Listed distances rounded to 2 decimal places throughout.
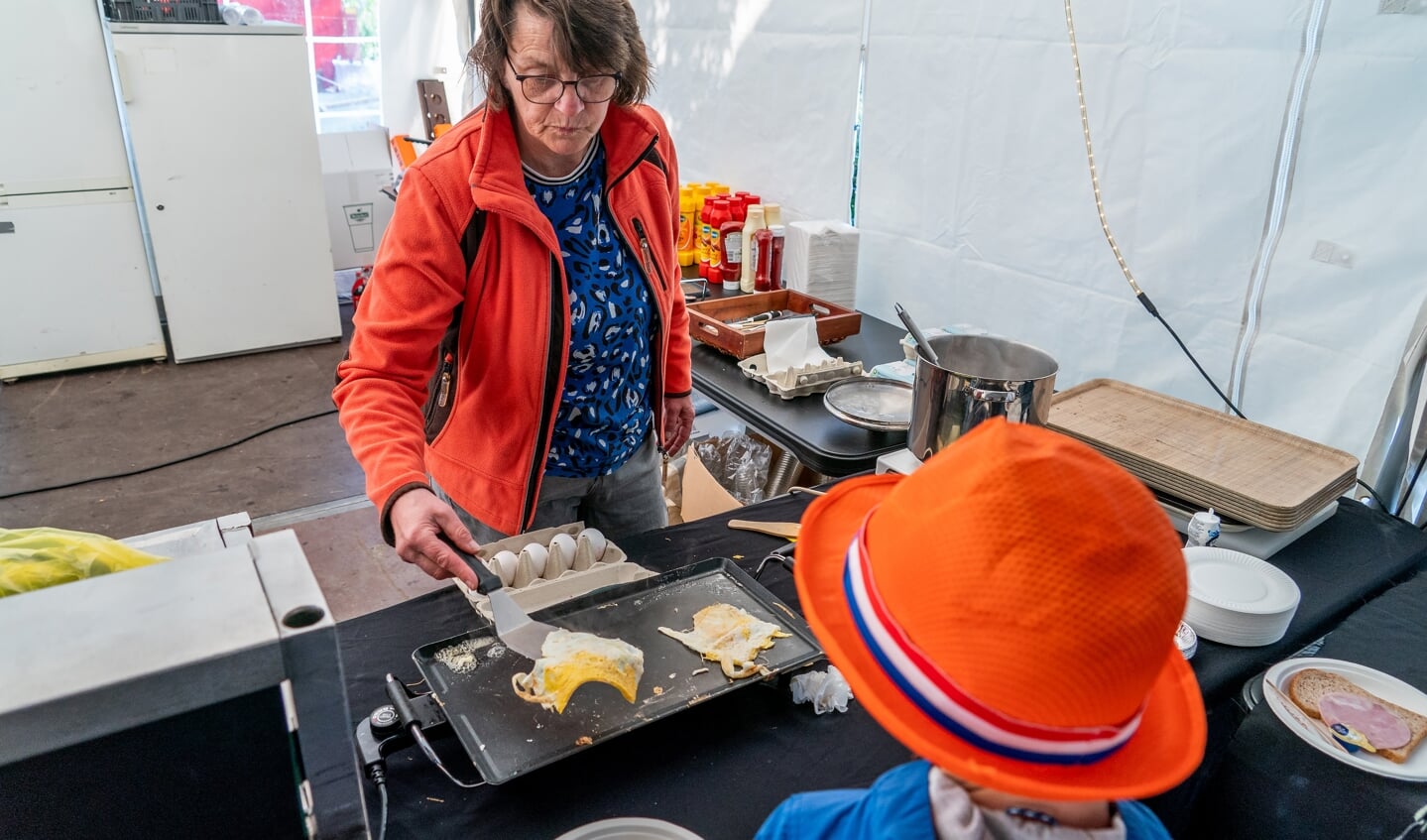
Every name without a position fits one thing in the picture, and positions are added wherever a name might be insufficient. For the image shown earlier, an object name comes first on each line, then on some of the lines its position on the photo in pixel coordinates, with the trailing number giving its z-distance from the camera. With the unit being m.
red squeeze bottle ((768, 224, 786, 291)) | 2.84
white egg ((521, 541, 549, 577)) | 1.41
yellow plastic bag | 0.61
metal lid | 2.02
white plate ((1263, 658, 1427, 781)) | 1.17
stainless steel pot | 1.54
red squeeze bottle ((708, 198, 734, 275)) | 3.02
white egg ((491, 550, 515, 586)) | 1.38
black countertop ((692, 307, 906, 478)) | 1.93
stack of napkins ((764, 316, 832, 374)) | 2.32
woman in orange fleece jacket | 1.36
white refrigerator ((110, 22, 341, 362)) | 4.19
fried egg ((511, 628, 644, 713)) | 1.11
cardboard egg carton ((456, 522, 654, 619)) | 1.37
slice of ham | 1.20
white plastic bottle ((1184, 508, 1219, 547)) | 1.55
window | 6.09
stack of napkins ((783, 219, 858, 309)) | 2.73
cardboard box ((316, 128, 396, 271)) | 5.51
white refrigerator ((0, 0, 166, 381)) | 3.97
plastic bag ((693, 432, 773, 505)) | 2.90
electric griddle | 1.04
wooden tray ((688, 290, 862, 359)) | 2.38
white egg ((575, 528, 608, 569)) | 1.46
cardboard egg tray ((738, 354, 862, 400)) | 2.21
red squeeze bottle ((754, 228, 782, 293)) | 2.82
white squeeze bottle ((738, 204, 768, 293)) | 2.89
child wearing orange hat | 0.57
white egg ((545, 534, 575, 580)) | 1.42
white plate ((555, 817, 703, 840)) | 0.90
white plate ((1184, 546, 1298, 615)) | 1.36
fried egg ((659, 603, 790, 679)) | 1.19
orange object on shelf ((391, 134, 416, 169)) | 5.37
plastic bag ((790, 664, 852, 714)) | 1.19
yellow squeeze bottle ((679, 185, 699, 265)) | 3.27
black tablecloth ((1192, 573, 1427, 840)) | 1.14
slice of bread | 1.22
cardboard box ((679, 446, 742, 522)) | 2.64
